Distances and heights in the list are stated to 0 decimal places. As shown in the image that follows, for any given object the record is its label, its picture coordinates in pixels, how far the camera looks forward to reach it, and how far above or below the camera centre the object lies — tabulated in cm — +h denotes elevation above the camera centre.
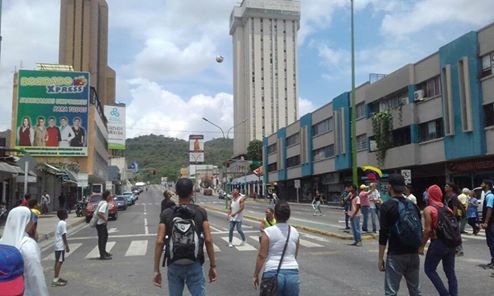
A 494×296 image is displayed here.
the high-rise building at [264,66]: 11762 +2958
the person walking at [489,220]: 1000 -61
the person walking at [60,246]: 969 -104
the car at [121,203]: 4788 -95
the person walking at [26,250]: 397 -46
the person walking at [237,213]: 1582 -66
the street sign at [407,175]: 2478 +78
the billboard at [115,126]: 9344 +1243
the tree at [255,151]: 11275 +908
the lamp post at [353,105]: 2250 +387
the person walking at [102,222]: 1277 -72
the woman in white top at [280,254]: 499 -63
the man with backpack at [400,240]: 569 -56
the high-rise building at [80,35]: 8606 +2794
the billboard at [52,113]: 5012 +806
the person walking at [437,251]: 681 -83
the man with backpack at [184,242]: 476 -47
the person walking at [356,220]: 1510 -87
